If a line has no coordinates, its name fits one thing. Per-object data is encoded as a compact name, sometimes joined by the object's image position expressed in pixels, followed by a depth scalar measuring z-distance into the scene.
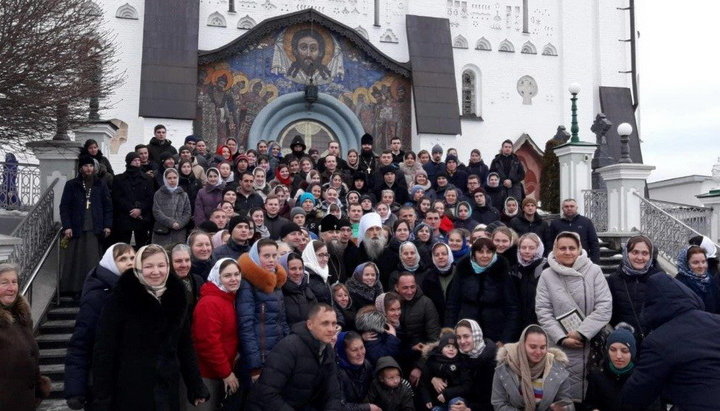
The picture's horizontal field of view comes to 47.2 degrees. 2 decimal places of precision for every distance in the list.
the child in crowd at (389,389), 6.75
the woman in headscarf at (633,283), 6.84
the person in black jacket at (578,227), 10.16
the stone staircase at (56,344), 8.14
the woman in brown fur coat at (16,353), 5.31
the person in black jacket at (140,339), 5.18
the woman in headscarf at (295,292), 6.72
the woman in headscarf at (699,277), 7.49
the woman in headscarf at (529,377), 5.89
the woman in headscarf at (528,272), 7.51
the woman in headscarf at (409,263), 8.13
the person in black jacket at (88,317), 5.26
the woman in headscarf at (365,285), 7.70
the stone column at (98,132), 12.83
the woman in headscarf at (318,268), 7.32
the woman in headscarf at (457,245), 8.67
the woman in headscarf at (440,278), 8.06
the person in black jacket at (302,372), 5.59
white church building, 20.44
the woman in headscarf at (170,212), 10.04
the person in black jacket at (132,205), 10.39
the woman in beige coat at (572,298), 6.73
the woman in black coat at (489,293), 7.34
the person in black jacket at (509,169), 13.46
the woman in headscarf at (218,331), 6.09
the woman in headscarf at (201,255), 7.07
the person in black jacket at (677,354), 4.18
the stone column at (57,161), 11.23
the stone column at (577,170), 14.94
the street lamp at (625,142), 14.30
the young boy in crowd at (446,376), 6.59
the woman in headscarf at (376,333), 7.12
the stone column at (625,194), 13.77
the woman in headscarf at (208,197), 10.27
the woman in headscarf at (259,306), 6.23
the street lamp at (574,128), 15.08
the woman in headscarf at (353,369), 6.75
